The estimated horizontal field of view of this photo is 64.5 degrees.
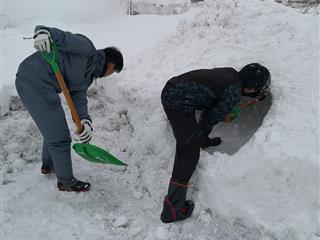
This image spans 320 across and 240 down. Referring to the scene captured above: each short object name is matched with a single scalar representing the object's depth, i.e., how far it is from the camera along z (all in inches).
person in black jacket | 75.3
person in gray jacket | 75.0
